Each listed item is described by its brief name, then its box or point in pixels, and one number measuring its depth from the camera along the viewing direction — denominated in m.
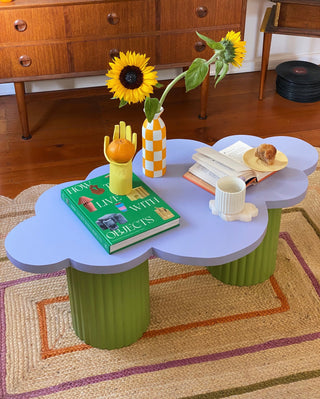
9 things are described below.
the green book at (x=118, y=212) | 1.59
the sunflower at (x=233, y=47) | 1.72
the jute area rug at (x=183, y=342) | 1.72
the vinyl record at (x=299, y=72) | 3.28
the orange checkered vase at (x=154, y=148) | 1.80
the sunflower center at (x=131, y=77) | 1.67
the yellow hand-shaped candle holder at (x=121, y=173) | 1.71
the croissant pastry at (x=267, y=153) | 1.86
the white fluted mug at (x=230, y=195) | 1.65
